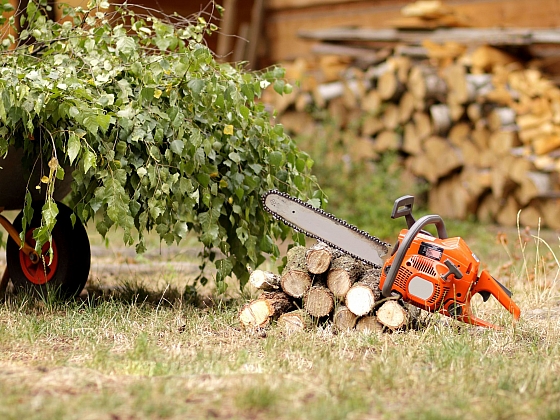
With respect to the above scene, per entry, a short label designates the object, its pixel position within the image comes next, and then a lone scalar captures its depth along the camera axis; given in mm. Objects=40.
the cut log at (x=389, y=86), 16109
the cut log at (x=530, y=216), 14984
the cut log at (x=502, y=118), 14750
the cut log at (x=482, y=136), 15320
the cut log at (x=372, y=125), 16859
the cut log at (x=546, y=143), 14347
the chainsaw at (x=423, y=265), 6785
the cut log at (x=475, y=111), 15117
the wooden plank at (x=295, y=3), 20552
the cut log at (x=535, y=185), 14367
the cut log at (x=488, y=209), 15774
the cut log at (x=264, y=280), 7574
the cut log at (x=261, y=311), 7367
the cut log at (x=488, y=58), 15125
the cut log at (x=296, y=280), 7500
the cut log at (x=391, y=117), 16469
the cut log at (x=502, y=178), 14805
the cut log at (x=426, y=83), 15523
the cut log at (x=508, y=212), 15266
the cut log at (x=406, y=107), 16062
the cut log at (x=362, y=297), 7121
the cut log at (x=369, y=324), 7160
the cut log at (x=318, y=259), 7398
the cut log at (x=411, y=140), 16375
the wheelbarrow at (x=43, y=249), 7805
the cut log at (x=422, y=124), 16062
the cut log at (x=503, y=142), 14672
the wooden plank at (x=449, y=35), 14812
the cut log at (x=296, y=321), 7230
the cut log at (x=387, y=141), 16656
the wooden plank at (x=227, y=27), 21062
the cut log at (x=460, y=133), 15641
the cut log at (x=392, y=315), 7059
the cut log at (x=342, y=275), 7309
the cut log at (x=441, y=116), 15687
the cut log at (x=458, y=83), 15023
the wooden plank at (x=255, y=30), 21409
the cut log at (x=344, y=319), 7246
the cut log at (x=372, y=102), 16625
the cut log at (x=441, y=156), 15766
